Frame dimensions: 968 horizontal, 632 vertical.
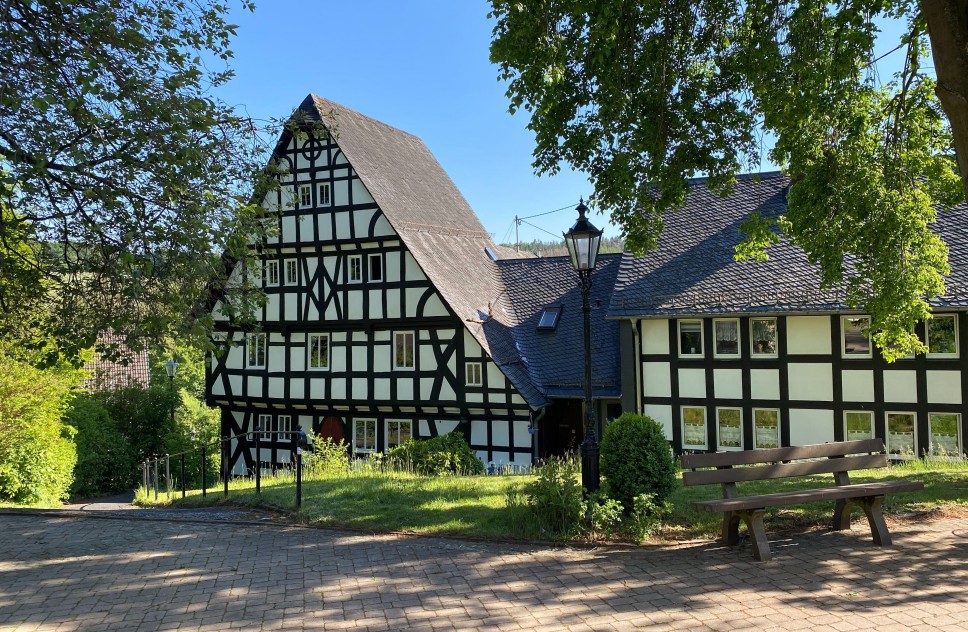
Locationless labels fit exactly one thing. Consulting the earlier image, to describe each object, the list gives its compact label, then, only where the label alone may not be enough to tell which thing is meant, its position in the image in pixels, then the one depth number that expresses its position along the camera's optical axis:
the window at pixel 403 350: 22.47
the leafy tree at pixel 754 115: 10.02
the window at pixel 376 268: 22.69
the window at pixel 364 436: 23.09
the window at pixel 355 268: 22.89
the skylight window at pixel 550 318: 23.50
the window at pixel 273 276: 24.08
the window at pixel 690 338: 19.22
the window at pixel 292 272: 23.86
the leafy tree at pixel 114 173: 7.45
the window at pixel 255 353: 24.48
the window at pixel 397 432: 22.70
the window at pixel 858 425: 17.67
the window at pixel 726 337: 18.83
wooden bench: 7.04
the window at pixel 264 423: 24.64
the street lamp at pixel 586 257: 8.66
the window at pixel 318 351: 23.47
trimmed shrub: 8.41
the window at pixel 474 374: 21.47
